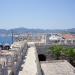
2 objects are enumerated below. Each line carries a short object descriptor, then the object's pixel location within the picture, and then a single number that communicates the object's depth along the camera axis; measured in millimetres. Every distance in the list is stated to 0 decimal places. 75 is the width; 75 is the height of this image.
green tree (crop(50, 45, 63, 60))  17081
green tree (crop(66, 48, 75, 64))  16468
